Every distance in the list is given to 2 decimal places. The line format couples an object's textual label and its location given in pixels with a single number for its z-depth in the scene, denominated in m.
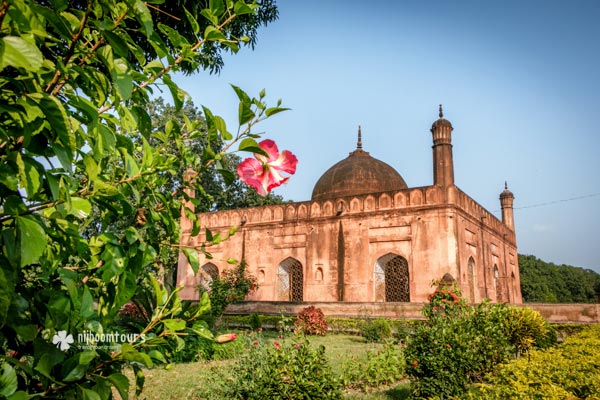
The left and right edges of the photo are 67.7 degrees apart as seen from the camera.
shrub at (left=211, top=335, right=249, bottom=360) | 7.42
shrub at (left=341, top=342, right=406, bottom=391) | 5.67
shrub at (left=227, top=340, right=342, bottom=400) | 3.35
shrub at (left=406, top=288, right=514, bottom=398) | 4.45
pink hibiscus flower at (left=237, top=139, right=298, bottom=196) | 1.23
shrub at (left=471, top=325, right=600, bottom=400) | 2.73
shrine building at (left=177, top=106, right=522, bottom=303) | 13.24
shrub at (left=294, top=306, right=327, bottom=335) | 11.05
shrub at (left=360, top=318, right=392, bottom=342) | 10.08
